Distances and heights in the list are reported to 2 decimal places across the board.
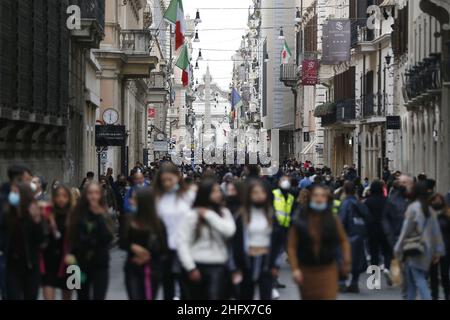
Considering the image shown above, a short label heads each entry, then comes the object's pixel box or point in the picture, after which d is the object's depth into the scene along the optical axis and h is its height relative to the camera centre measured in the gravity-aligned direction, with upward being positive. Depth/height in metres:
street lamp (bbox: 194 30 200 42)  67.28 +4.97
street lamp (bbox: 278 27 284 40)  93.25 +7.15
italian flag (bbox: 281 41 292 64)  80.12 +5.05
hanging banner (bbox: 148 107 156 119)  97.90 +2.22
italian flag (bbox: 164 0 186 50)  52.94 +4.72
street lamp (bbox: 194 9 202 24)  62.11 +5.43
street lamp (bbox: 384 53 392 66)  50.39 +2.98
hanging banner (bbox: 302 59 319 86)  67.69 +3.38
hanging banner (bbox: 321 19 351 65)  50.09 +3.59
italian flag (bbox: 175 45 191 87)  62.84 +3.75
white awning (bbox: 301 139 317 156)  76.97 -0.12
